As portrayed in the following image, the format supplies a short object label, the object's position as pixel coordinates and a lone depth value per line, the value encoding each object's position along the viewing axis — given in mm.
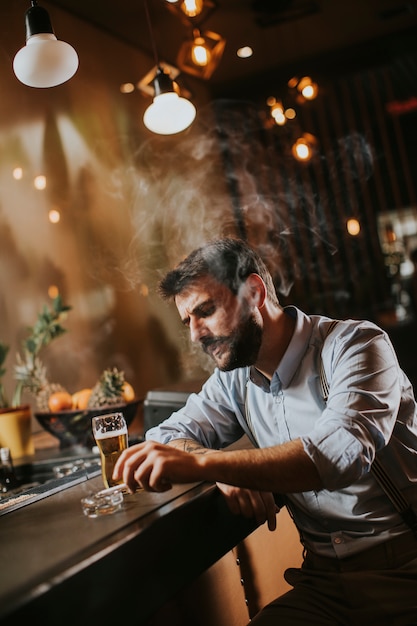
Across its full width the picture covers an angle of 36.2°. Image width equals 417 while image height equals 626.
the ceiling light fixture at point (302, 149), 4816
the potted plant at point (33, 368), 2643
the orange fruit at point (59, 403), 2625
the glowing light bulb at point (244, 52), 5242
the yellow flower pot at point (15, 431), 2559
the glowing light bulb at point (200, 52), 3805
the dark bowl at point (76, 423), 2502
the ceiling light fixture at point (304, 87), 4957
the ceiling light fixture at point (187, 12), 3632
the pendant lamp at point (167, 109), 2498
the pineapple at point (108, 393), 2514
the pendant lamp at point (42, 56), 1860
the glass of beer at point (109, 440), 1566
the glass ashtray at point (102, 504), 1283
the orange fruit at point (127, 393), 2581
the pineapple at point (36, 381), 2828
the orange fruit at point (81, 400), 2619
